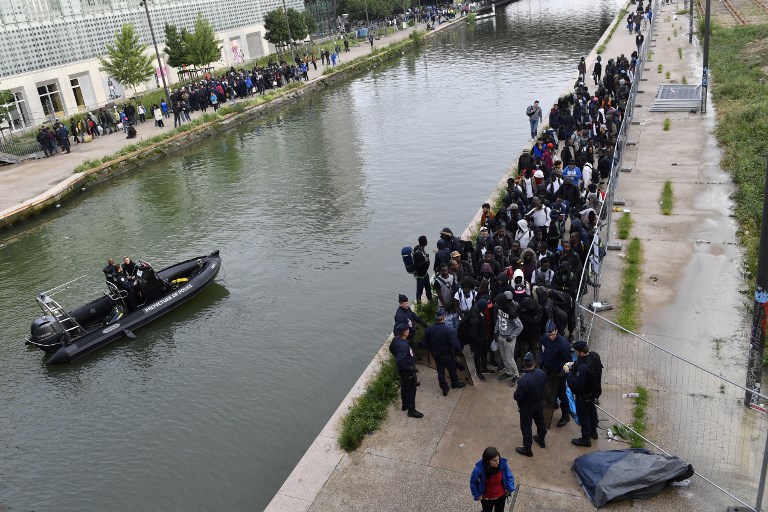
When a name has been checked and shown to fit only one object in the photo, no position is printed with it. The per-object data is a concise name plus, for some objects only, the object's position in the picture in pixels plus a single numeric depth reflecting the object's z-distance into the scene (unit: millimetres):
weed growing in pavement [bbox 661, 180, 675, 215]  17000
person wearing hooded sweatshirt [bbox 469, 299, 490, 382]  10438
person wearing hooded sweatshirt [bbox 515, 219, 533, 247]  13445
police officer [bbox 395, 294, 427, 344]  10875
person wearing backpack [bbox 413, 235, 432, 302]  13320
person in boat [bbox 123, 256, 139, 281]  16369
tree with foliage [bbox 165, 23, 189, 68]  45031
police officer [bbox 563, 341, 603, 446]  8656
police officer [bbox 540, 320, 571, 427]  9359
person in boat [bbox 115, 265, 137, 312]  15922
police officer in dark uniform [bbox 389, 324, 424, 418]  9891
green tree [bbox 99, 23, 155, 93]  37875
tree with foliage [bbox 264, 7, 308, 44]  56438
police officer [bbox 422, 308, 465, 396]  10266
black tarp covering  8086
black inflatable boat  15023
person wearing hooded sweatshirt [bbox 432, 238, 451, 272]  12805
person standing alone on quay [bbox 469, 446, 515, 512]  7561
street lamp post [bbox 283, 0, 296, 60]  53550
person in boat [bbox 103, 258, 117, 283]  16047
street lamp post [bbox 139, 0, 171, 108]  37562
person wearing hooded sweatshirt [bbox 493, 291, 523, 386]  10188
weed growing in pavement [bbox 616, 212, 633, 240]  15721
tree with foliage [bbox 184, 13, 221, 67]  45094
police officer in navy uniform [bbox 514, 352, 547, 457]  8727
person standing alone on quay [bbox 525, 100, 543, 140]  24047
